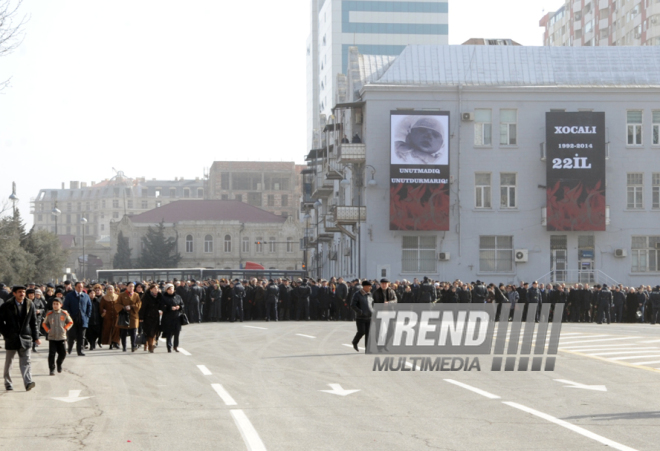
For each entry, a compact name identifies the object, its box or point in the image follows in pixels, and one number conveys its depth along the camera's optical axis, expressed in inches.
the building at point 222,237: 4982.8
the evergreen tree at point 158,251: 4736.7
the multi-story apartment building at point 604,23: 3668.8
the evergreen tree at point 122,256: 4879.4
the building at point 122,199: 7578.7
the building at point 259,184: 6294.3
